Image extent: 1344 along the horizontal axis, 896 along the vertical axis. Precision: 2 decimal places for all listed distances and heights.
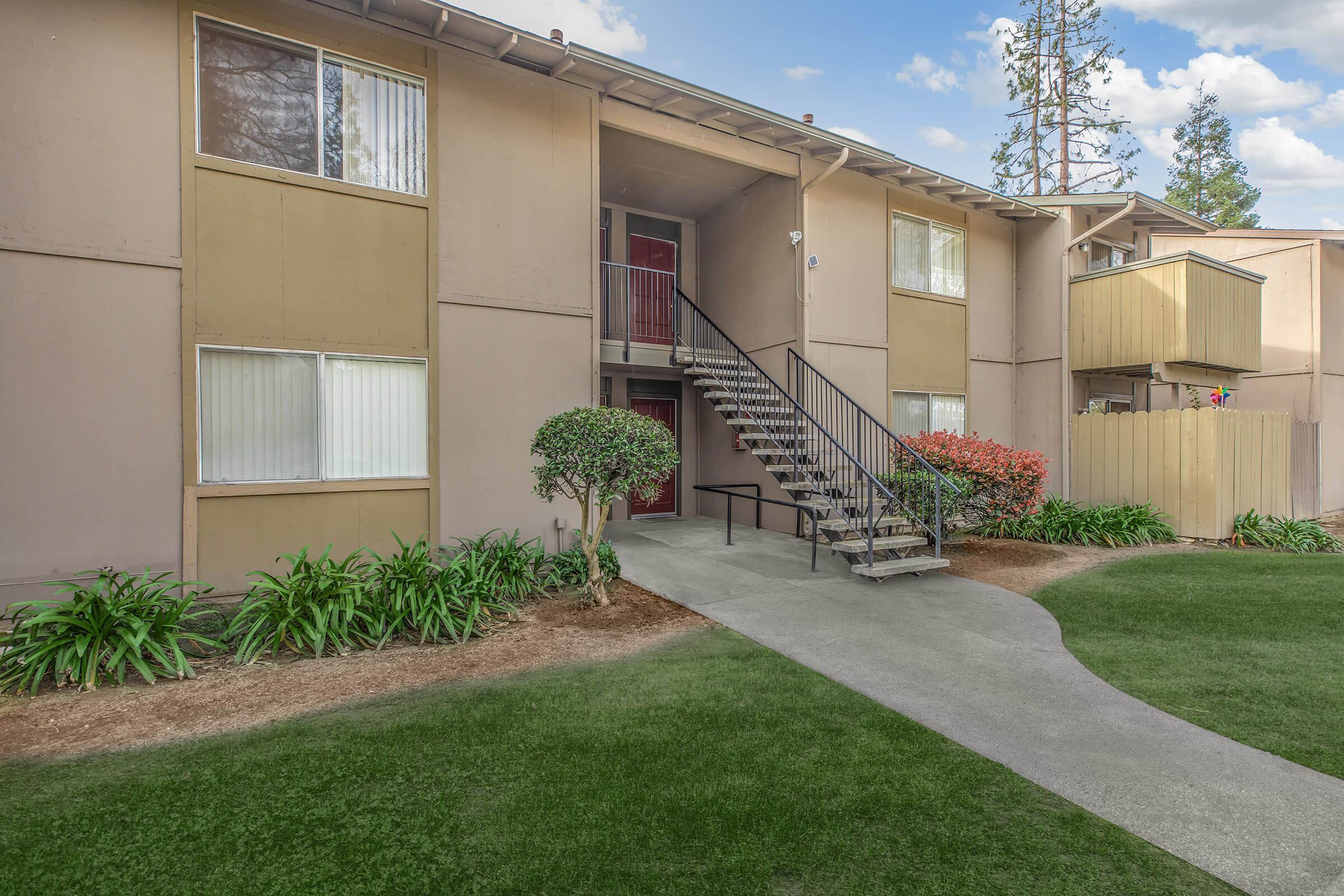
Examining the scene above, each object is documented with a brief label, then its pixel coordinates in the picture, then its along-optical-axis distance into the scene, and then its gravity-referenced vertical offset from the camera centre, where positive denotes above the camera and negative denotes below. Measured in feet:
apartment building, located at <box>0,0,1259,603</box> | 16.83 +5.32
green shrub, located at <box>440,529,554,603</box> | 19.77 -3.86
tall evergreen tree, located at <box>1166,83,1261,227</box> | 78.64 +33.84
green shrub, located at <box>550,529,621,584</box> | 21.53 -4.16
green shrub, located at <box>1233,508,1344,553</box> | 28.99 -4.34
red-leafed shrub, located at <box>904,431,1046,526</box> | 26.91 -1.25
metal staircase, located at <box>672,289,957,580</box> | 22.93 -0.62
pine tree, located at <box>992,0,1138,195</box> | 58.29 +31.60
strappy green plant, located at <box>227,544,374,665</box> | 15.12 -4.18
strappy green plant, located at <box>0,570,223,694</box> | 13.14 -4.20
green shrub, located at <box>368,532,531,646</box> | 16.40 -4.13
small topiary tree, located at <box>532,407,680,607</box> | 17.63 -0.40
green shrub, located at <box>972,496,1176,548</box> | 29.48 -3.97
